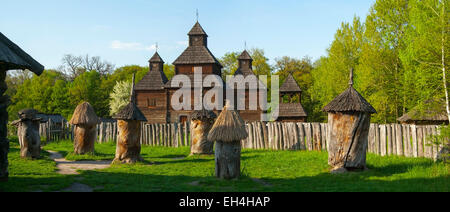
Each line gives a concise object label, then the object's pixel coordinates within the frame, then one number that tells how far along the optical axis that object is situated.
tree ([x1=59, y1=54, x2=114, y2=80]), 68.81
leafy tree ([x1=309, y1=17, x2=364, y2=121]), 34.03
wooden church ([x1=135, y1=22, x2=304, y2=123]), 36.88
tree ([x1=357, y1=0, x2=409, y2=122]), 25.72
